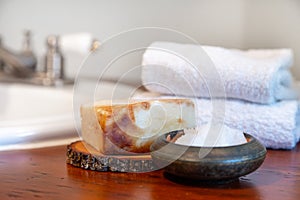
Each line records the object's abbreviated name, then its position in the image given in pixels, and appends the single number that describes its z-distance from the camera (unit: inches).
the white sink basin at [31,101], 41.1
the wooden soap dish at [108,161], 20.6
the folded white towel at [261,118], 24.5
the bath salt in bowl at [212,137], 19.6
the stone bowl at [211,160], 18.0
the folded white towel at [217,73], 25.2
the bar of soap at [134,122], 21.0
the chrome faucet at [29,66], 43.4
